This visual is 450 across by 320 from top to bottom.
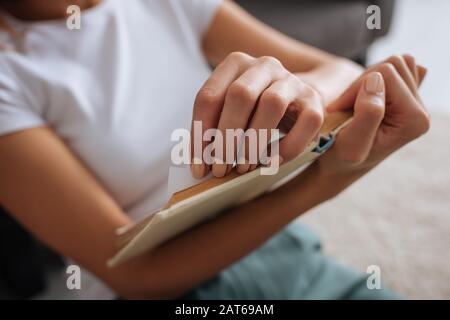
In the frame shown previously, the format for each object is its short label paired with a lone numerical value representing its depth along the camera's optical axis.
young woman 0.44
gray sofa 1.02
